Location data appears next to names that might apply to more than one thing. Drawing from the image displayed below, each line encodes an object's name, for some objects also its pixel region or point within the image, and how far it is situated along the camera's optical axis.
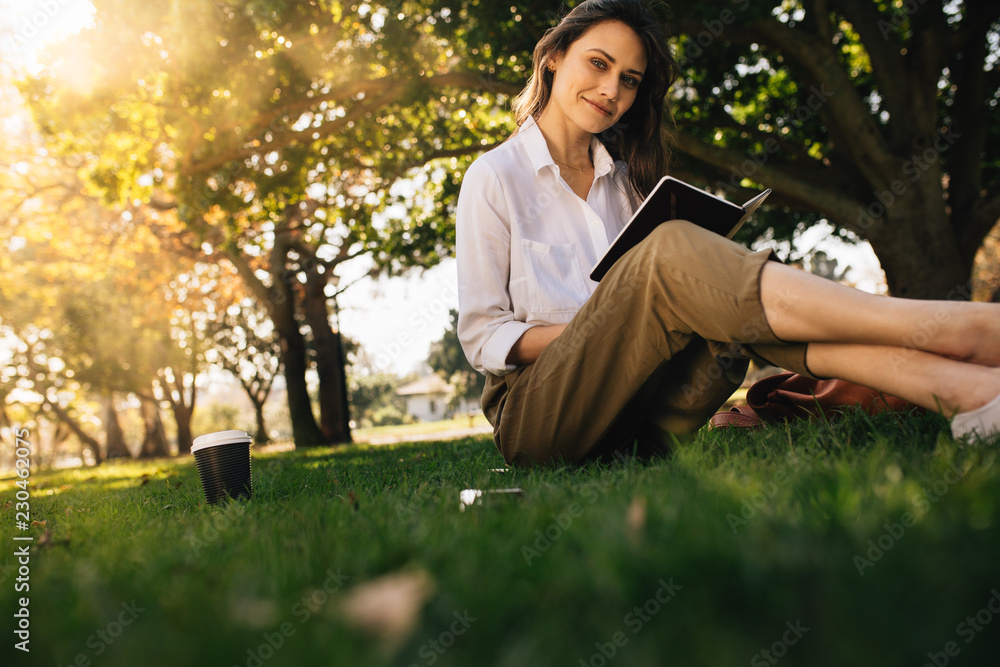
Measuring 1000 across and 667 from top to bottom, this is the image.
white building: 77.12
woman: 1.88
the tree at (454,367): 58.30
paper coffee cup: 2.55
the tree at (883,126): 7.53
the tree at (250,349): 28.03
